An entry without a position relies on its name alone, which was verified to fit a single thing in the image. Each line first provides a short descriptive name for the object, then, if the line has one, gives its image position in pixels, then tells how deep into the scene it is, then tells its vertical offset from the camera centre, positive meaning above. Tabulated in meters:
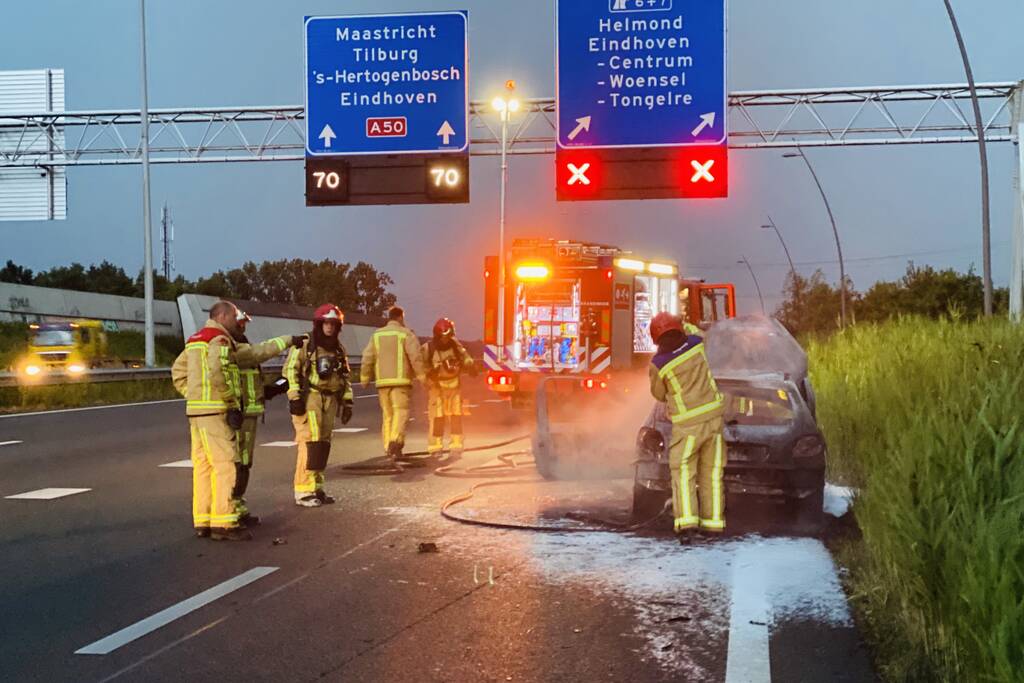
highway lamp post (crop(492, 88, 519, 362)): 20.05 +3.59
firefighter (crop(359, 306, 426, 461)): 13.95 -0.76
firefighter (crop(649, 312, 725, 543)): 8.63 -0.88
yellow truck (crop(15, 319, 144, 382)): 32.59 -1.05
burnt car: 9.03 -1.12
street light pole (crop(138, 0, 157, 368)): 30.94 +2.11
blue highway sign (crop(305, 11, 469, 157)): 21.94 +4.20
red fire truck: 19.45 -0.12
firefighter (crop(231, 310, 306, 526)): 9.44 -0.66
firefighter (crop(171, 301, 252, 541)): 8.93 -0.94
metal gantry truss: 27.83 +4.53
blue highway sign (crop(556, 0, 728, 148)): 20.38 +4.07
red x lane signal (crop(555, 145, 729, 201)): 20.84 +2.39
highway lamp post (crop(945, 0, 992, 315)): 25.78 +2.12
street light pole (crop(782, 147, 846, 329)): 42.09 +3.30
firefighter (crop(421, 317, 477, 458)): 15.52 -0.93
